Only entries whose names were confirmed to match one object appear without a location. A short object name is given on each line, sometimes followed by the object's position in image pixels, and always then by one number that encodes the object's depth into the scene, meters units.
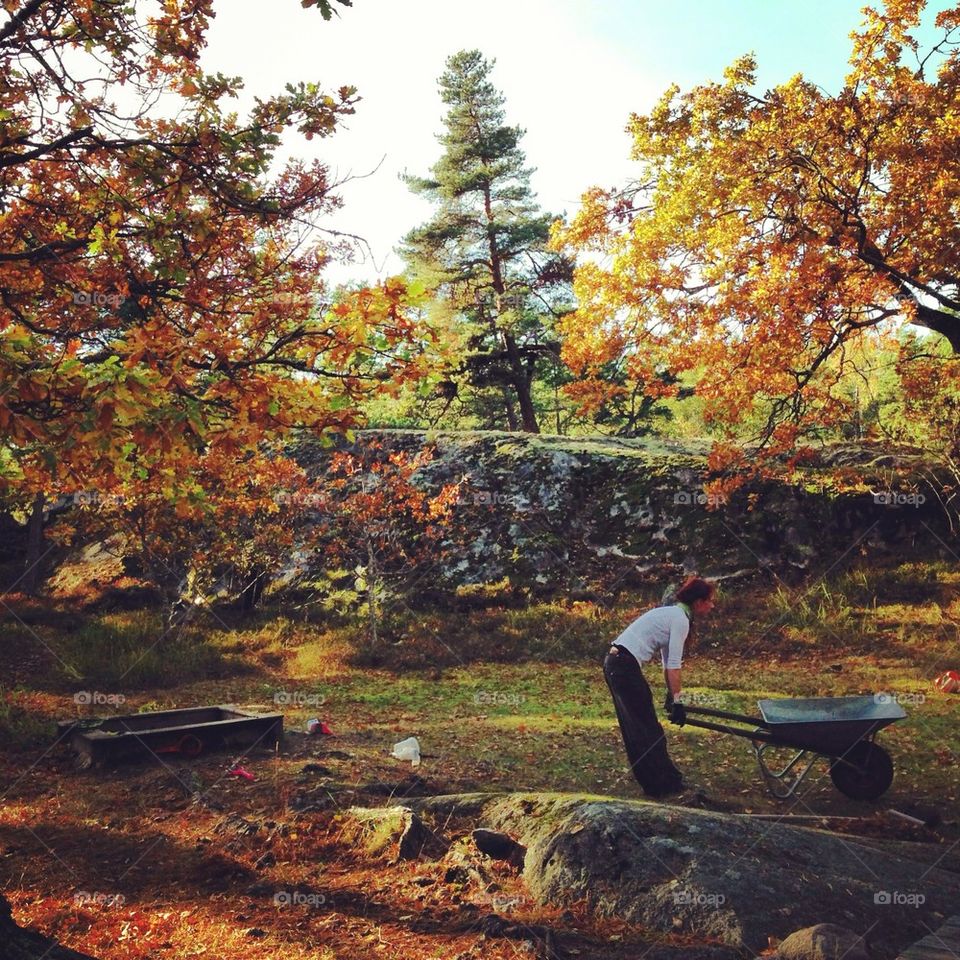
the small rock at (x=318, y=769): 7.84
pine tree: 26.95
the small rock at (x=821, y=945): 3.84
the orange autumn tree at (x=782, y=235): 10.97
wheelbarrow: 6.97
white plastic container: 8.88
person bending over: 7.34
